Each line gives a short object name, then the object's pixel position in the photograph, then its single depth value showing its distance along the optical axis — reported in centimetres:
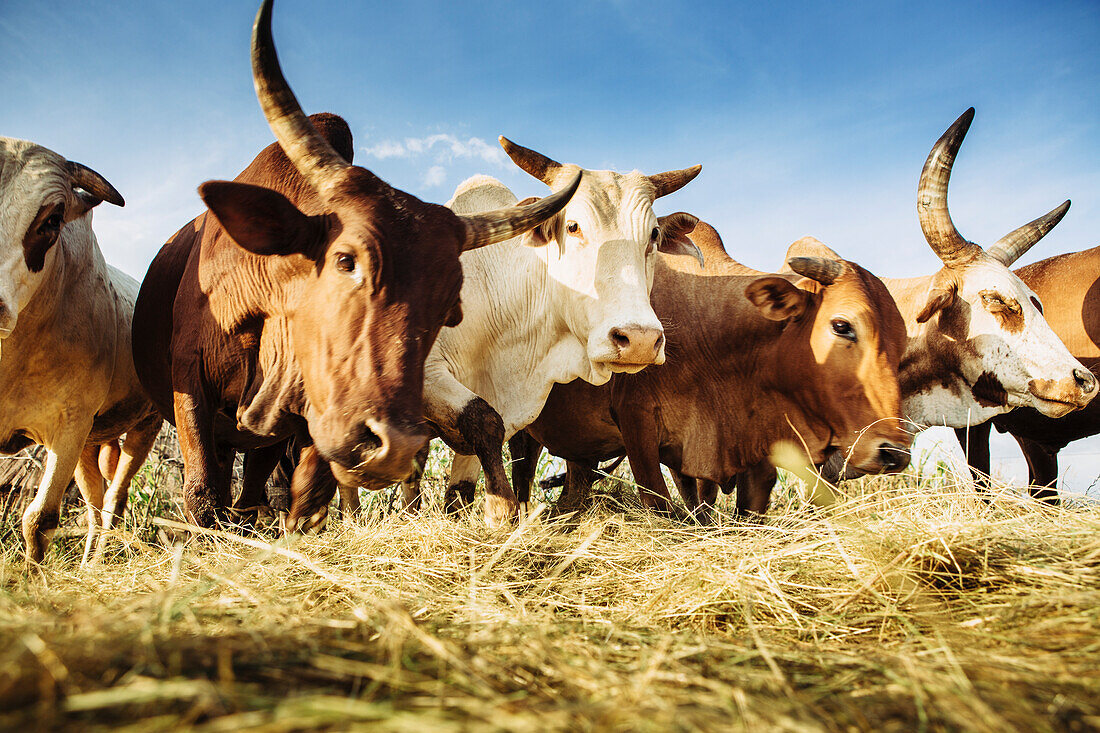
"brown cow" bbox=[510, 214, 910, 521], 395
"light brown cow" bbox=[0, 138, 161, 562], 298
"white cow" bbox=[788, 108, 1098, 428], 439
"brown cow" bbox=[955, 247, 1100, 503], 520
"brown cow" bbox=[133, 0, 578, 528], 228
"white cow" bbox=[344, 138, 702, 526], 317
